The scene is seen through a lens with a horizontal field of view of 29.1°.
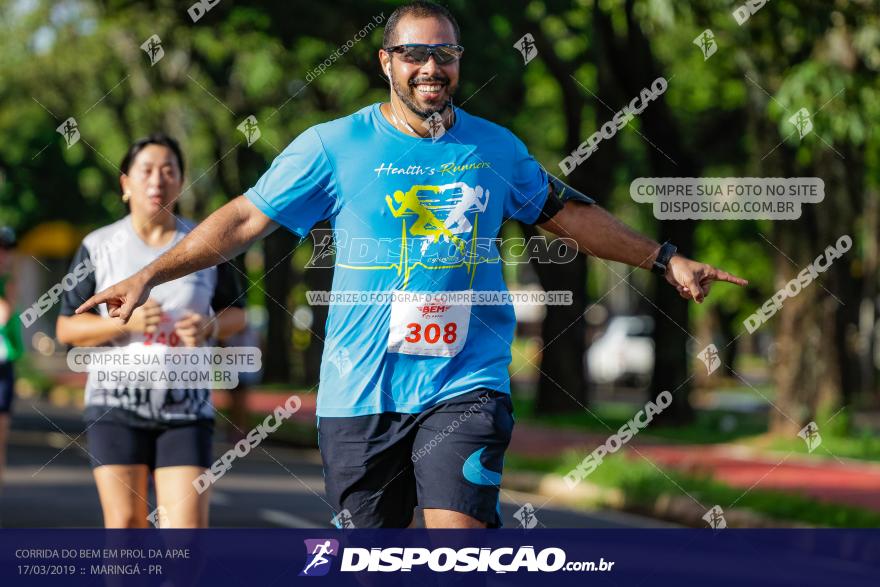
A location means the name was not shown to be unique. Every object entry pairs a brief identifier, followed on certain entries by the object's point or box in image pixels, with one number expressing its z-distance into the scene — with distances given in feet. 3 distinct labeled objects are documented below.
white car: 133.49
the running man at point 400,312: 15.62
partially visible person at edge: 34.24
